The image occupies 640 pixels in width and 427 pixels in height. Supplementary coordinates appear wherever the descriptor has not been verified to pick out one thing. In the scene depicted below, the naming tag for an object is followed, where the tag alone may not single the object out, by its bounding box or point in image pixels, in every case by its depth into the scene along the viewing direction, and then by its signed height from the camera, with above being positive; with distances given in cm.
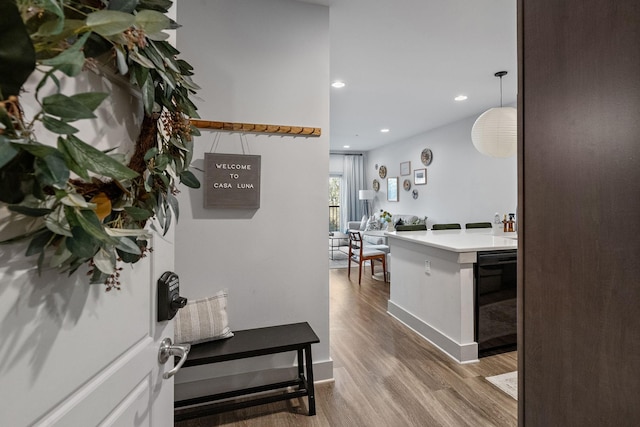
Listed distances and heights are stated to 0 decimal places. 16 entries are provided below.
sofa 679 -32
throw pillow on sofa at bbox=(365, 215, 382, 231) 809 -37
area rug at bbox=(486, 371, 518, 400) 214 -123
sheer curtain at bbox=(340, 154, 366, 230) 941 +66
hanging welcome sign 203 +20
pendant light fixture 311 +79
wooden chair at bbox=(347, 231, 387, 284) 505 -72
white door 51 -28
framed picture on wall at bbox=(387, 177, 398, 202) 800 +55
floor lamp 898 +48
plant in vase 426 -18
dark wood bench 180 -83
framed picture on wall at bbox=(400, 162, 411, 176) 741 +102
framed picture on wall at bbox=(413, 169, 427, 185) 687 +76
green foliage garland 42 +11
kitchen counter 257 -68
